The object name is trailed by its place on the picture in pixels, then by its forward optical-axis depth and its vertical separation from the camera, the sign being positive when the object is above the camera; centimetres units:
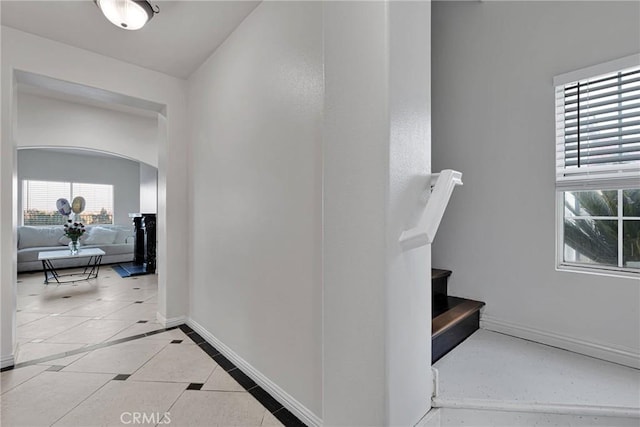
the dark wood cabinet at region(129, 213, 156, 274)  614 -65
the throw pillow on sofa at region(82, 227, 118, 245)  706 -58
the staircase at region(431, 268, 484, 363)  169 -68
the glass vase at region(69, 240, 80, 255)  538 -65
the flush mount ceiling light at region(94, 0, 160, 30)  193 +139
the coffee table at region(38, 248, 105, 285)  504 -98
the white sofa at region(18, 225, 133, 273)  588 -71
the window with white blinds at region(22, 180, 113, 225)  778 +36
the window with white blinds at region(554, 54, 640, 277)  169 +28
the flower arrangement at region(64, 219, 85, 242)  540 -37
